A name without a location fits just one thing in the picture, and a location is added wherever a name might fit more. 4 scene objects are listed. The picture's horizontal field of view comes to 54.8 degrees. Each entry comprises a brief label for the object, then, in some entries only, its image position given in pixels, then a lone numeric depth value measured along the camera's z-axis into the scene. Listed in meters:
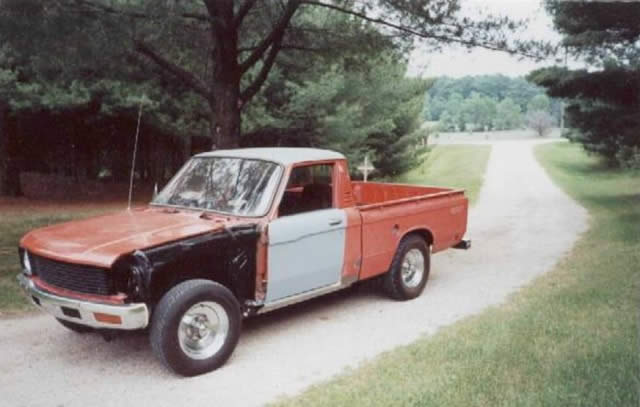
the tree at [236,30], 9.58
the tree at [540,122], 68.12
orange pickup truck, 4.98
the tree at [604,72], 11.31
